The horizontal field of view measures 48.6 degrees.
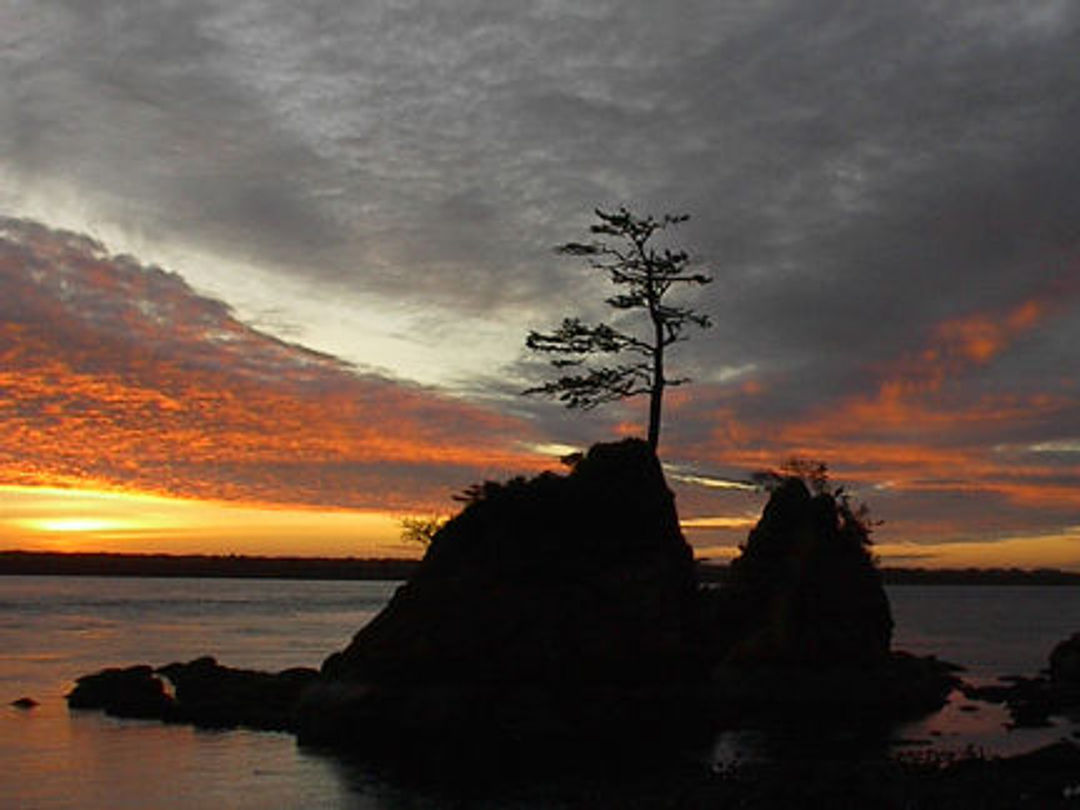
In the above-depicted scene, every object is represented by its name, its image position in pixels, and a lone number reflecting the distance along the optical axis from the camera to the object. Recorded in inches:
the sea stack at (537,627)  1926.7
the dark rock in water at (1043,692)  2426.2
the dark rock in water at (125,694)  2363.4
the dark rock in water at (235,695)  2204.7
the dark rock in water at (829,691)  2477.9
